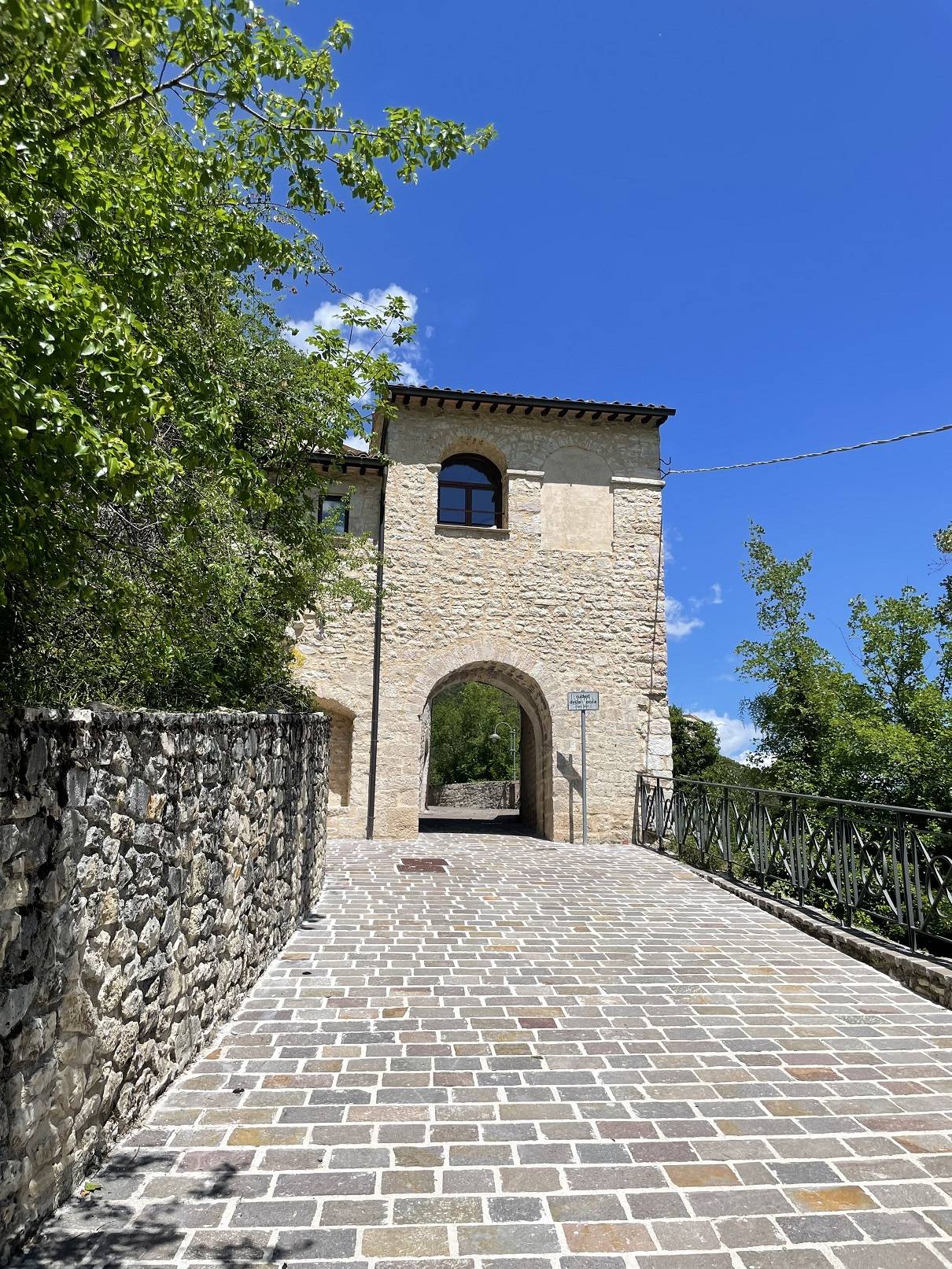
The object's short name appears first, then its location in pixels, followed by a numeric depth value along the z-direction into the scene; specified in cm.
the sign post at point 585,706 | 1149
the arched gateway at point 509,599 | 1159
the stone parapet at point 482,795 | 2136
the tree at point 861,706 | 1606
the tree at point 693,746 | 2019
